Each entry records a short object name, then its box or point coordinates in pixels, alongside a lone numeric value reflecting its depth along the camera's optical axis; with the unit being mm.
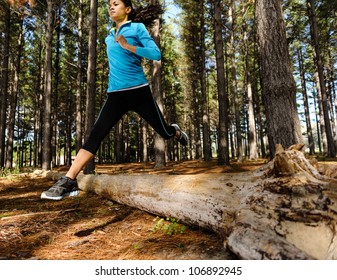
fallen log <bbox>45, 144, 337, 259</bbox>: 1806
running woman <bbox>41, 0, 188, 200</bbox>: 2881
